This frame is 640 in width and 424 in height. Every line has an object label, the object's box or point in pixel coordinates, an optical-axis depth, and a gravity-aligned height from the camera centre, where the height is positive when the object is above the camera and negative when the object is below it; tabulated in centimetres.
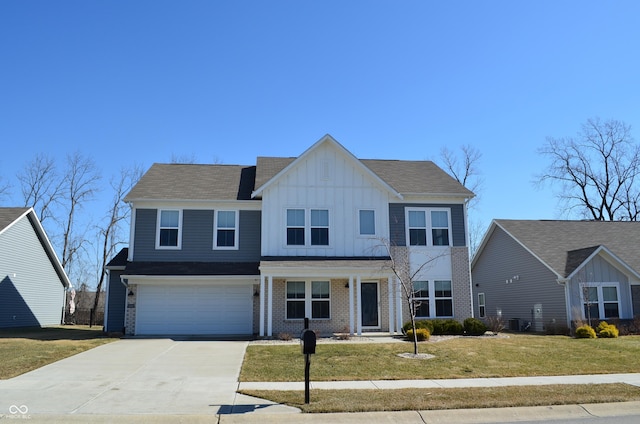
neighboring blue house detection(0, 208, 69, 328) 2756 +143
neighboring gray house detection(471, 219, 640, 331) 2600 +133
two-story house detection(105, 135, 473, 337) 2345 +211
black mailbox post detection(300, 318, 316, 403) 990 -89
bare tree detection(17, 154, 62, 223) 4397 +811
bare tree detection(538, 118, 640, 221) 4778 +942
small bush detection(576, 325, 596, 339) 2248 -150
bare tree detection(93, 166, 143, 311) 4503 +570
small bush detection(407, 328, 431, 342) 1990 -138
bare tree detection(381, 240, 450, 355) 2438 +183
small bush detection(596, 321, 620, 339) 2273 -145
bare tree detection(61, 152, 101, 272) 4544 +516
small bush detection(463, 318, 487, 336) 2247 -124
